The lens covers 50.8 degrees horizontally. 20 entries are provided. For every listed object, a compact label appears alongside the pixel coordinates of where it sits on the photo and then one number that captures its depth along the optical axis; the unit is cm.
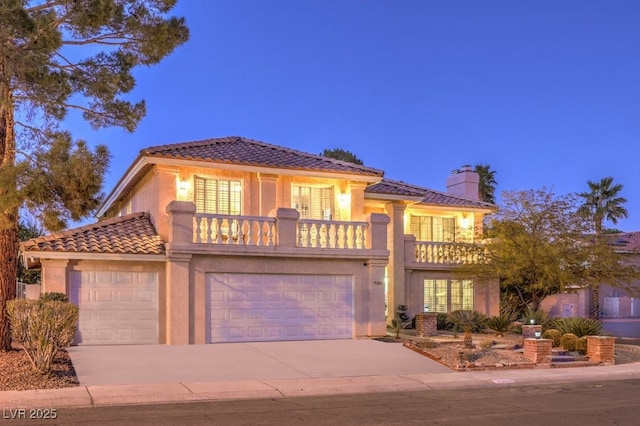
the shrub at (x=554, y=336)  2042
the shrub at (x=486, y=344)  1918
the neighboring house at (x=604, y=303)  3462
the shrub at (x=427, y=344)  1877
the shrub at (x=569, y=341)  1998
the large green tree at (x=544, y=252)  2333
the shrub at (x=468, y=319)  2364
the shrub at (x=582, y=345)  1967
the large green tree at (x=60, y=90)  1474
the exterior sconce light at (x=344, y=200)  2327
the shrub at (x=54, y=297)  1697
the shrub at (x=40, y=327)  1363
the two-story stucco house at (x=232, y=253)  1881
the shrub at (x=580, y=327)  2062
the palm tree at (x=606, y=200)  4322
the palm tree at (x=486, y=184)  5124
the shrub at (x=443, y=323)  2477
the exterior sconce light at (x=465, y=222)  2858
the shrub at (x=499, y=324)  2272
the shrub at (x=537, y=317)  2290
